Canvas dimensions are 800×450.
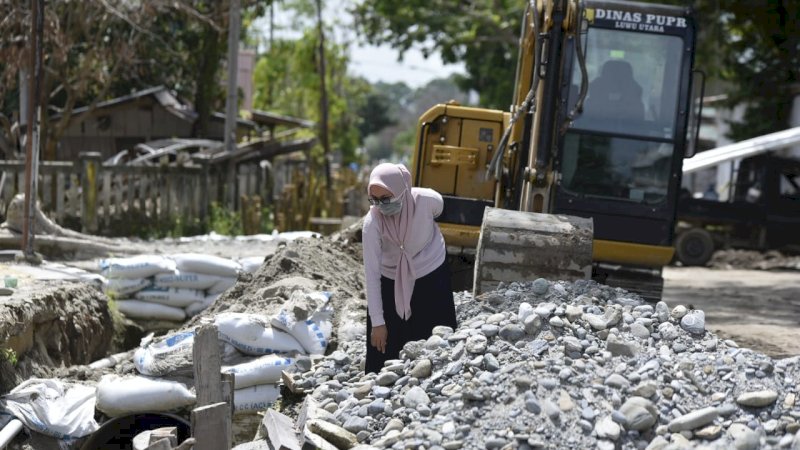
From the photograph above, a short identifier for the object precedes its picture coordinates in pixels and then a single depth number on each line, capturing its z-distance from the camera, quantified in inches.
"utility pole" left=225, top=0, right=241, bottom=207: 768.9
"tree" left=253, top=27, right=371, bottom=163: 1567.4
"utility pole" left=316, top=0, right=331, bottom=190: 1233.4
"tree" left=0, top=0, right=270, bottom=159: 723.7
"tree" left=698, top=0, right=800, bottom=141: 904.9
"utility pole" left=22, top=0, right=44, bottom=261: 466.3
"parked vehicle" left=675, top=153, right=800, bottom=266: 791.7
